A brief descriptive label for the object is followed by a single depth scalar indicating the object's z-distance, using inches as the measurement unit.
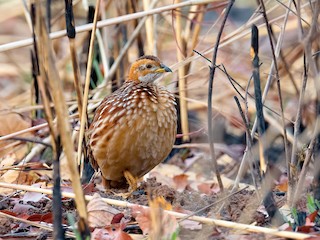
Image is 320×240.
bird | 345.7
